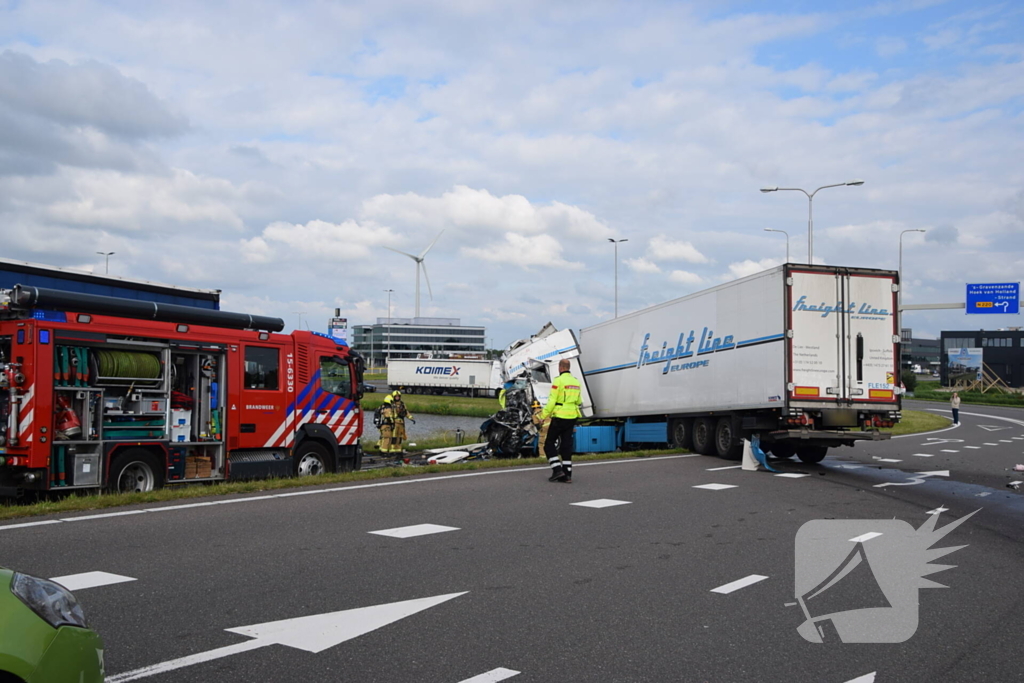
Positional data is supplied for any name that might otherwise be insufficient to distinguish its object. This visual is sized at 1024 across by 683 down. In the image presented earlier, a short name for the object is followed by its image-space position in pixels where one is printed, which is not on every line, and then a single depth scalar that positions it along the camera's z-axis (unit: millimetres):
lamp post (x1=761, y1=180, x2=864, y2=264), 36219
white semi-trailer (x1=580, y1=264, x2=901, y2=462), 16422
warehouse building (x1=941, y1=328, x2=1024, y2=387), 115500
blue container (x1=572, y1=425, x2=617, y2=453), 23016
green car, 2793
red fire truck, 11156
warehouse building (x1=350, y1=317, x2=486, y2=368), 176500
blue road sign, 37062
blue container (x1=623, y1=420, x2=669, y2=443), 21938
